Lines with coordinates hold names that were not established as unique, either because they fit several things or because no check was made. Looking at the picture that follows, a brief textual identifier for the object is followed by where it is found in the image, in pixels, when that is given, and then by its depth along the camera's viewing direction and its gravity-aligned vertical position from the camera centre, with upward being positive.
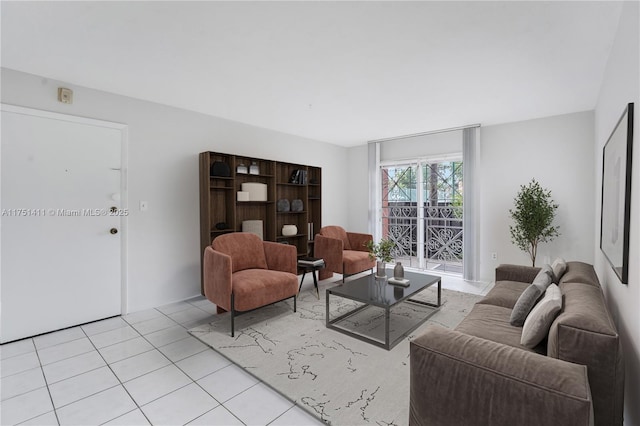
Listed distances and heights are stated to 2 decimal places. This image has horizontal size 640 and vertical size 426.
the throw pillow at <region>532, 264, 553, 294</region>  2.19 -0.56
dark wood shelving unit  4.02 +0.12
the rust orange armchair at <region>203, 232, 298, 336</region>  2.91 -0.76
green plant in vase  3.49 -0.57
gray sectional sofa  1.10 -0.69
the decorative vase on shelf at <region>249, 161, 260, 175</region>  4.46 +0.57
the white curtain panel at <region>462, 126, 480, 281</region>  4.77 +0.11
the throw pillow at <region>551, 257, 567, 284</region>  2.58 -0.56
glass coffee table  2.74 -0.87
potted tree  4.04 -0.13
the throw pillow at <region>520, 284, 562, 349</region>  1.67 -0.65
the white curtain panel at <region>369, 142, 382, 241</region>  6.11 +0.36
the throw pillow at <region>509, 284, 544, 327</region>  2.09 -0.69
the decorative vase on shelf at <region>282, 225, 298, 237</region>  4.89 -0.38
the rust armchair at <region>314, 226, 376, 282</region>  4.51 -0.75
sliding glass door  5.33 -0.11
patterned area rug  1.91 -1.25
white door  2.79 -0.17
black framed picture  1.58 +0.08
